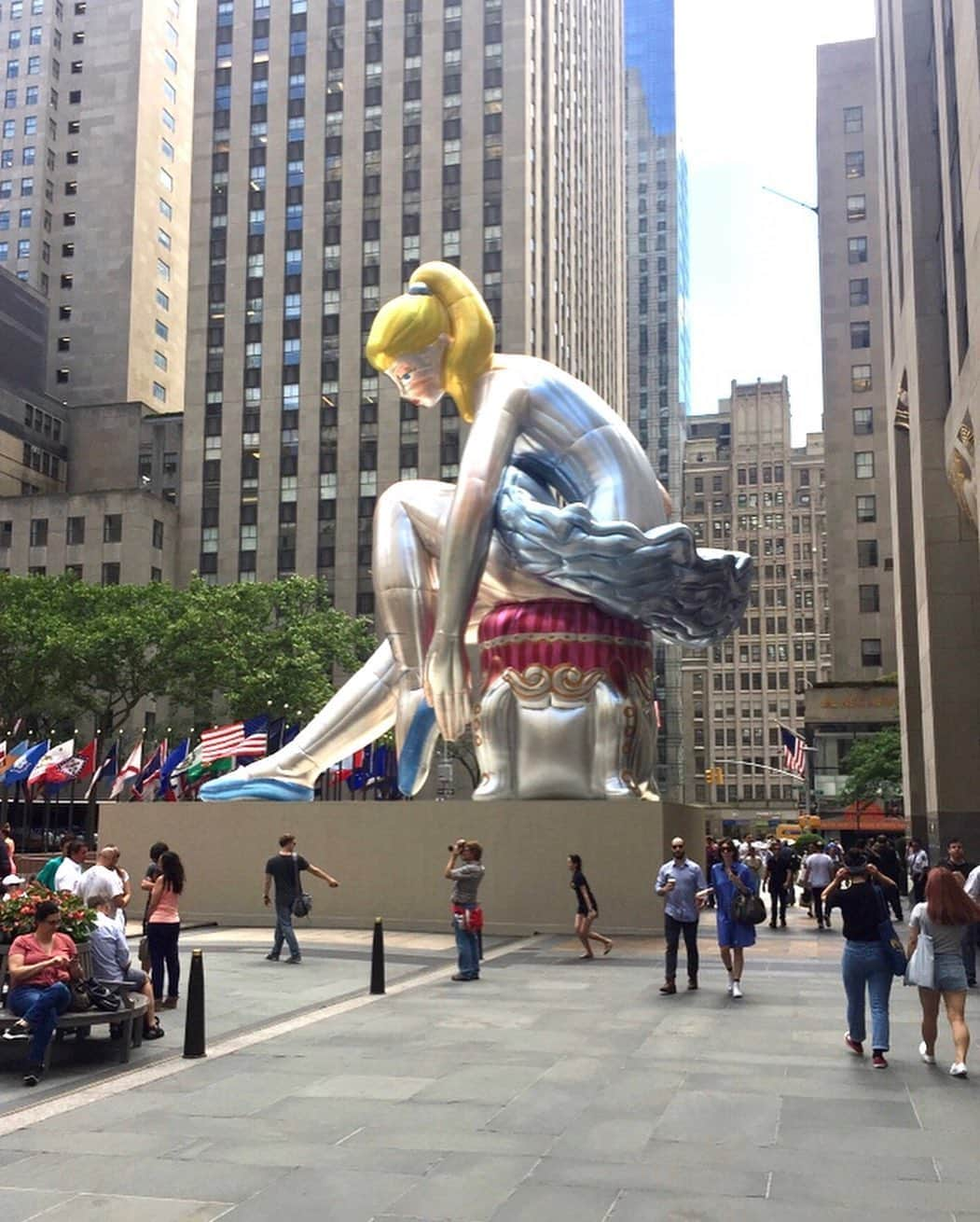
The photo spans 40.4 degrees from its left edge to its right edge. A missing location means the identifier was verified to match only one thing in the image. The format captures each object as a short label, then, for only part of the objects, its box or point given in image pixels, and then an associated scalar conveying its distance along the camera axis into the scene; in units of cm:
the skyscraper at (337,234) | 7525
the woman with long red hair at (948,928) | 933
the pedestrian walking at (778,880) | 2338
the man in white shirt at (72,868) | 1255
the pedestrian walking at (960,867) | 1400
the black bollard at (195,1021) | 1005
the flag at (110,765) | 3513
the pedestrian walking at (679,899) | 1350
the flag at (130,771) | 3306
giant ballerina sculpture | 1983
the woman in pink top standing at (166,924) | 1200
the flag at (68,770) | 3400
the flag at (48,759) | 3394
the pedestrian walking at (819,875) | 2287
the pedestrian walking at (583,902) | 1620
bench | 948
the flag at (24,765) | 3459
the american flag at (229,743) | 2719
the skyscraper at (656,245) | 13962
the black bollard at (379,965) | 1365
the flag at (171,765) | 3319
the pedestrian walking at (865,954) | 968
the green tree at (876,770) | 5147
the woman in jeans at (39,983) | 917
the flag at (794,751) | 4947
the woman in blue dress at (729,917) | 1313
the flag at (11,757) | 3430
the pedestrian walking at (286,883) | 1622
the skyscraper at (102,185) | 9119
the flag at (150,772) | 3450
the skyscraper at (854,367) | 6731
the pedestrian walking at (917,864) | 1772
